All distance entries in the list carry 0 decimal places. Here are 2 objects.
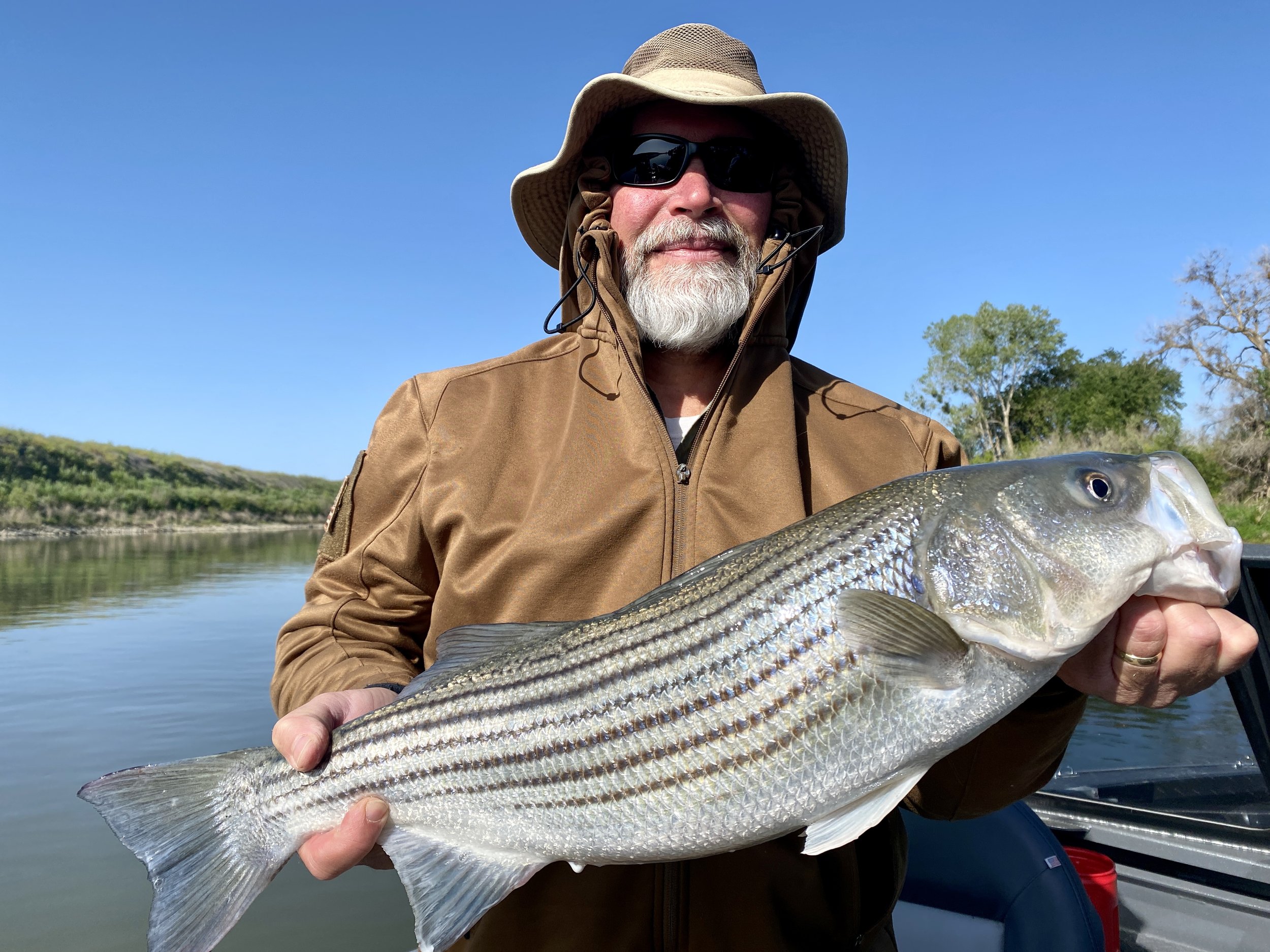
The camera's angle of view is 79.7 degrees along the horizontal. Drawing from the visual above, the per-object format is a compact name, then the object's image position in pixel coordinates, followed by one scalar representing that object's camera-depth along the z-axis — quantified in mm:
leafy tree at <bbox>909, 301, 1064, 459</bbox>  53844
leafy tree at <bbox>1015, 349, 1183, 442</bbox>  47094
